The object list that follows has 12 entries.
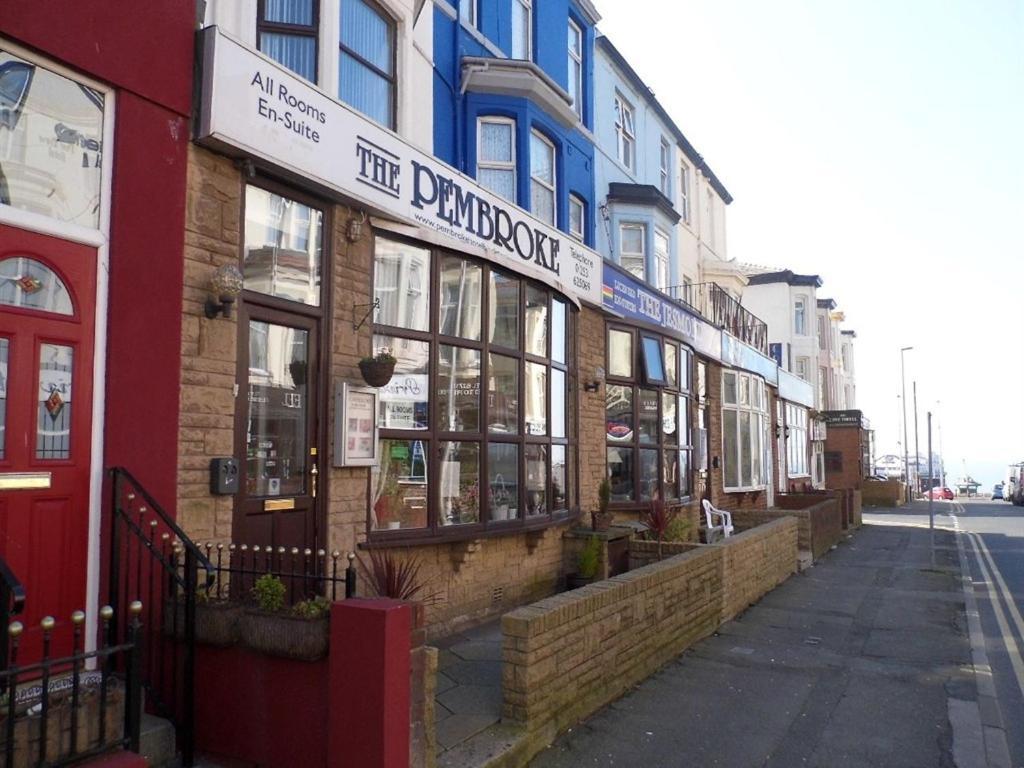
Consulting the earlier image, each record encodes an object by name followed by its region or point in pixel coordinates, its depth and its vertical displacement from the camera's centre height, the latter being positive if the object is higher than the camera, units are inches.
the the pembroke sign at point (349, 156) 237.9 +100.5
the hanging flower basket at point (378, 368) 288.2 +28.0
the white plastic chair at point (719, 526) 565.8 -52.8
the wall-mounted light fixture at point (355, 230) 294.8 +78.0
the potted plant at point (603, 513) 475.2 -36.8
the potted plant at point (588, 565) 414.3 -58.4
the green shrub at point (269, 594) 193.8 -34.3
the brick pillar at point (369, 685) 167.8 -48.4
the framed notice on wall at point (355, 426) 282.4 +8.0
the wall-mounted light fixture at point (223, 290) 233.8 +44.8
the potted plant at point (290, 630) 177.2 -39.5
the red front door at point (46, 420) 187.5 +6.6
